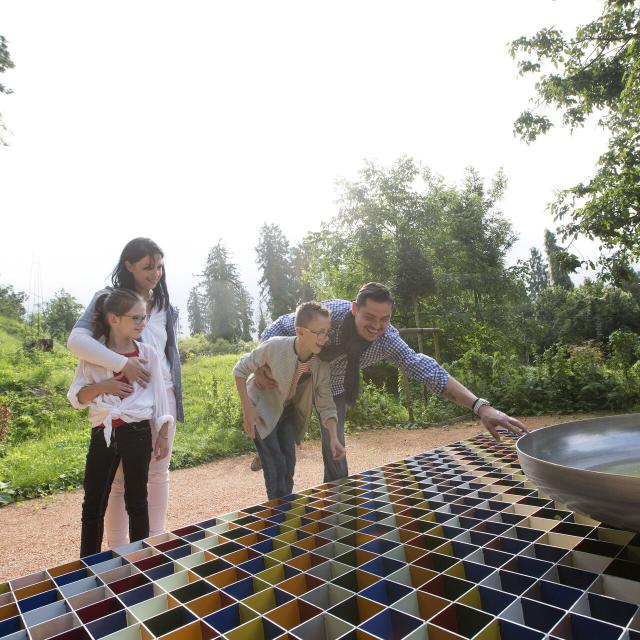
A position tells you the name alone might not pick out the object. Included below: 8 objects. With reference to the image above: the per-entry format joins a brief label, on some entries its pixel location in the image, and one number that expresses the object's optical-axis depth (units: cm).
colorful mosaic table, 65
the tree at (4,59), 995
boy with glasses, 206
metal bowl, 74
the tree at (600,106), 683
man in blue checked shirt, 199
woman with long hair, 196
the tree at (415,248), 1645
